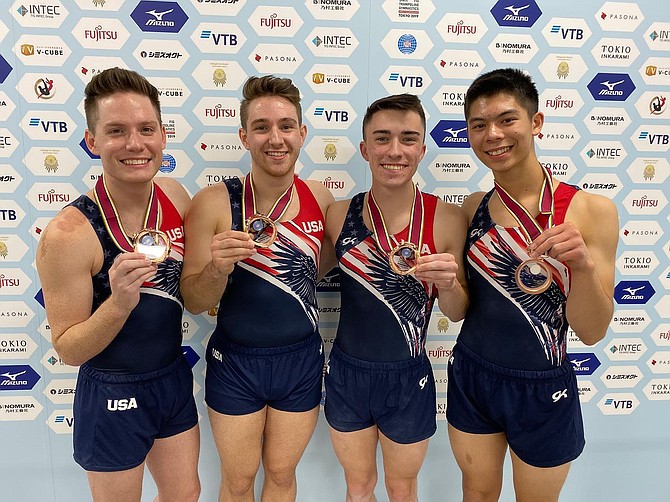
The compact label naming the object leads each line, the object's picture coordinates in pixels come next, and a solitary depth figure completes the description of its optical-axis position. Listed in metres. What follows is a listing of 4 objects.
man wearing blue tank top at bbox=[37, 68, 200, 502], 1.64
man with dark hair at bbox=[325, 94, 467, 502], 1.94
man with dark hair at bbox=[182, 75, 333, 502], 1.94
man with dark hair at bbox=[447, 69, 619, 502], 1.78
